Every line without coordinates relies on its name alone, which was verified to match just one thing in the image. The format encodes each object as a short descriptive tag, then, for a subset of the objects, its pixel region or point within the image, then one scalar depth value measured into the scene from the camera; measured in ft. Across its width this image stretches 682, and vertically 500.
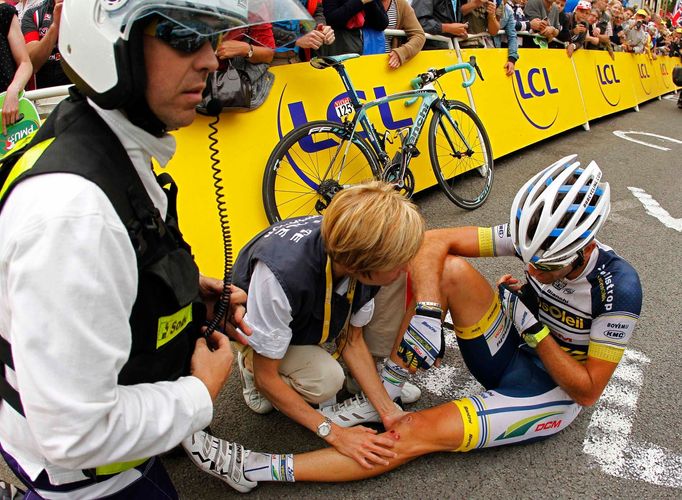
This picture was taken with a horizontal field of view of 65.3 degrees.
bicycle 12.89
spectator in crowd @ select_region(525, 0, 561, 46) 26.84
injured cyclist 7.04
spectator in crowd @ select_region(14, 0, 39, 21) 13.01
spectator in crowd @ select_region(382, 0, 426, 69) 17.07
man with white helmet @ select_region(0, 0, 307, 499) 3.13
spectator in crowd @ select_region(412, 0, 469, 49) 19.81
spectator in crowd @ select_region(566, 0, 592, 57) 29.45
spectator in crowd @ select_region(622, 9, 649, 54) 40.23
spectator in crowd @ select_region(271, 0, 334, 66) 13.01
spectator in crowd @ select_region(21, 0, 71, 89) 12.68
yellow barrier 11.17
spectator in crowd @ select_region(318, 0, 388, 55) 15.25
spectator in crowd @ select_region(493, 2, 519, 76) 22.06
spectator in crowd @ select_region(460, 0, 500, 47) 21.80
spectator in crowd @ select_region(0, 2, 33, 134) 10.73
